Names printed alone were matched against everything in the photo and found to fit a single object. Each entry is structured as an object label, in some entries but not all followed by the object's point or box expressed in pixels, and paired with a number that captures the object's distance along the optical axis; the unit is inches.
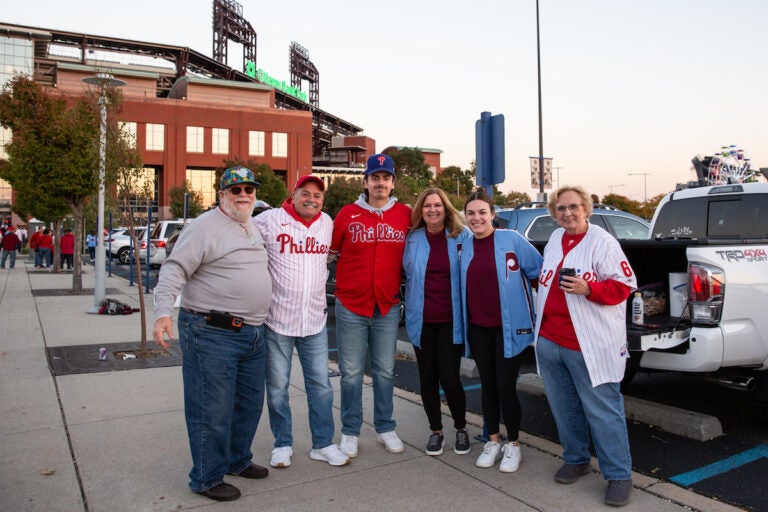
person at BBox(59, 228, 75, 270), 970.7
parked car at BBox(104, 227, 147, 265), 1191.7
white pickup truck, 170.2
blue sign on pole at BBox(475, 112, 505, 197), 294.7
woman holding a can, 144.7
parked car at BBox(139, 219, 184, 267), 916.6
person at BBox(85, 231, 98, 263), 1274.6
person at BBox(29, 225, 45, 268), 1047.9
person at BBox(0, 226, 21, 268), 1020.8
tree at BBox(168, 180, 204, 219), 2219.4
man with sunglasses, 141.7
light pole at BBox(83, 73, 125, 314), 435.2
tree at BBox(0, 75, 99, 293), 607.5
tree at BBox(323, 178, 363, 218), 2020.2
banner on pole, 710.5
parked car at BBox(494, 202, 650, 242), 361.7
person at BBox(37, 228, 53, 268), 1029.2
